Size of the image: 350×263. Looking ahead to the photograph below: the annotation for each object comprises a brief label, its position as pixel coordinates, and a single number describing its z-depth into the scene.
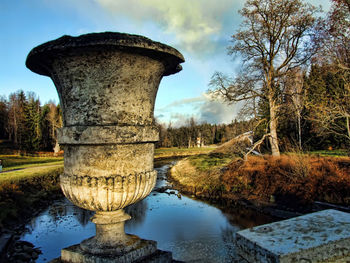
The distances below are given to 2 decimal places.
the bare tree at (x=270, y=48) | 13.93
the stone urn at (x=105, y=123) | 2.37
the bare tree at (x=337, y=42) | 11.16
